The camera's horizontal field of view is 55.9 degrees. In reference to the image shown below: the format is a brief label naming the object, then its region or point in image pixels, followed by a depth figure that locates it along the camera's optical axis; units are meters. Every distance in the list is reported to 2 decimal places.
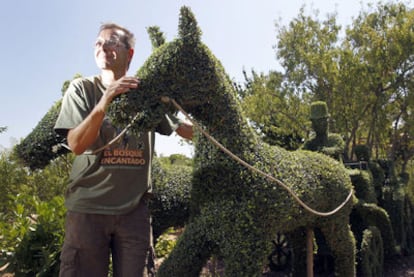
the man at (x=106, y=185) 2.20
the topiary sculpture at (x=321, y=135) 5.37
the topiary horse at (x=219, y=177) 2.50
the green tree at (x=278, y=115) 8.73
